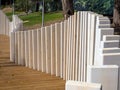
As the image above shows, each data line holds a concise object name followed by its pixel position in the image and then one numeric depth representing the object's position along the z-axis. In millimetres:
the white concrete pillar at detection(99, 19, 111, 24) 4113
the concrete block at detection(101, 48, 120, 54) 2299
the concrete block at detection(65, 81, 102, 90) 1740
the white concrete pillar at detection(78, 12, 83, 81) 5170
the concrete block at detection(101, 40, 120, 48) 2545
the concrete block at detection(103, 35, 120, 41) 2885
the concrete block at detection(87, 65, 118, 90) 1945
